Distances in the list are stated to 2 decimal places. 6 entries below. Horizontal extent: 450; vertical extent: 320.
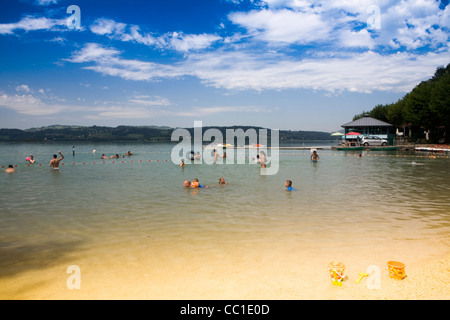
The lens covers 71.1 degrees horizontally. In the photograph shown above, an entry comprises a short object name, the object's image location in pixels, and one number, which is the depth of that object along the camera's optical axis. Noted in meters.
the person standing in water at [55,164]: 32.51
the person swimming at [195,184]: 20.34
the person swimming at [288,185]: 19.50
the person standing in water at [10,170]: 30.58
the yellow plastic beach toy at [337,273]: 6.79
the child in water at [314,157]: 38.94
